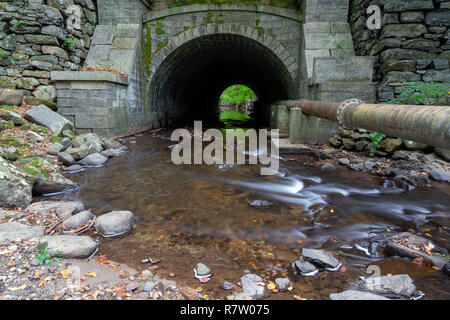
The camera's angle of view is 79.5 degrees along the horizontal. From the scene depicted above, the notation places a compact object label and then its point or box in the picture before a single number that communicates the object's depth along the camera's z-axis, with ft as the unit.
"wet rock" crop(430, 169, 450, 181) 15.28
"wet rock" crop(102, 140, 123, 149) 23.02
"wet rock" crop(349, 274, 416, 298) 6.24
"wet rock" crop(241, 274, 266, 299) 6.37
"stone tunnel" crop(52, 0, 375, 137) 23.20
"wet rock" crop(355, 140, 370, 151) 20.40
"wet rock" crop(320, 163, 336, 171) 18.16
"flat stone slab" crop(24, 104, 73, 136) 21.20
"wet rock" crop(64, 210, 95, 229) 9.46
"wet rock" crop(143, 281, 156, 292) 6.29
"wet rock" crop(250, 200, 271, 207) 12.25
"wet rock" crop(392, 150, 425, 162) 17.39
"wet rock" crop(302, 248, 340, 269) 7.42
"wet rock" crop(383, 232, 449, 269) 7.58
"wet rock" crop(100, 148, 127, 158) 21.26
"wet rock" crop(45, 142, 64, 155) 18.33
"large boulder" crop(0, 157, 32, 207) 10.24
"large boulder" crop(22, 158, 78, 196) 12.51
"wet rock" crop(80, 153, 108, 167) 18.72
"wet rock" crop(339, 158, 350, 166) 18.77
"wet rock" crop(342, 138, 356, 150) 21.16
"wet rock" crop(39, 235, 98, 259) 7.37
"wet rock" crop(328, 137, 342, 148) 22.12
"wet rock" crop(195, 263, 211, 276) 7.12
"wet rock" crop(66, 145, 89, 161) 18.88
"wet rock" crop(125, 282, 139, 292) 6.24
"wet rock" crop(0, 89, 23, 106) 21.59
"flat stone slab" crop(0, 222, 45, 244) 7.82
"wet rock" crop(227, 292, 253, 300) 6.18
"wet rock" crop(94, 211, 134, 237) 9.23
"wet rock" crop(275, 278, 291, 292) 6.61
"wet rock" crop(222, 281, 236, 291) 6.59
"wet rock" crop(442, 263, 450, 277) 7.00
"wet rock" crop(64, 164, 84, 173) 17.15
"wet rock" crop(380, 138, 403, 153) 18.59
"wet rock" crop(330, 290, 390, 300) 5.98
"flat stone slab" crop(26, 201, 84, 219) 10.17
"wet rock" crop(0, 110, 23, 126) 19.58
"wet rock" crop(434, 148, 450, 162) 16.43
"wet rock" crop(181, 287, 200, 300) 6.13
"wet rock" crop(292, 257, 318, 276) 7.21
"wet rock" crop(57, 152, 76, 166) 17.76
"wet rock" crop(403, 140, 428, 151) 17.65
